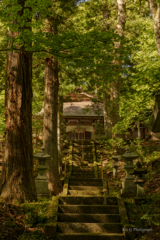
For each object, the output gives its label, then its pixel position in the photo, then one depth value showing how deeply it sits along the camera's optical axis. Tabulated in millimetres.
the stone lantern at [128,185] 7774
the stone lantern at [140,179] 6805
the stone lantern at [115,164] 12016
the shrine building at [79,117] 19203
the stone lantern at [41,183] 7223
